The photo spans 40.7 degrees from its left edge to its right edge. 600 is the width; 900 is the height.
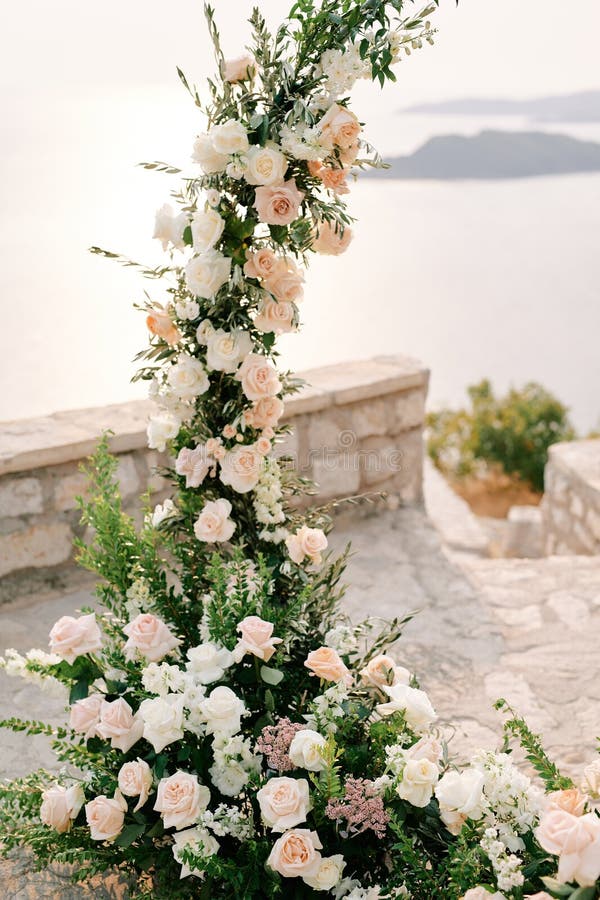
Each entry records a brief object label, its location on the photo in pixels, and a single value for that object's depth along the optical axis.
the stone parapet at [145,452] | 2.70
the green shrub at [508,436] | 8.72
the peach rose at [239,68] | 1.50
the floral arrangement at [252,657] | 1.30
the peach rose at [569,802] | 1.09
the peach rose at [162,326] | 1.63
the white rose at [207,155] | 1.49
